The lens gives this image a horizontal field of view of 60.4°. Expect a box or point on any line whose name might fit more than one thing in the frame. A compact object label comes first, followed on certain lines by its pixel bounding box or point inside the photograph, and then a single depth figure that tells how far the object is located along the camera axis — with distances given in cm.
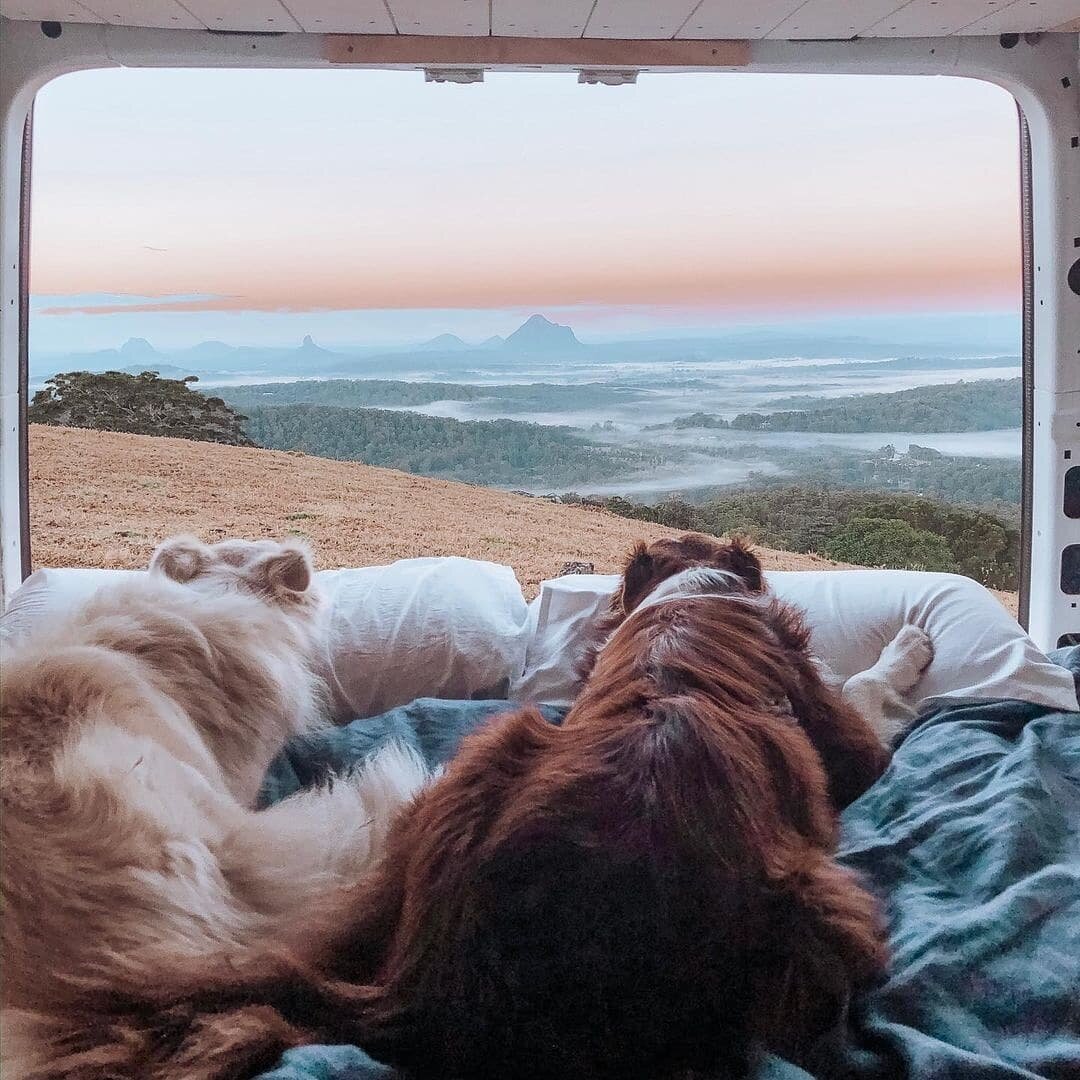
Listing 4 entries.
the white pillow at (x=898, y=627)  129
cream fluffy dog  80
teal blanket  81
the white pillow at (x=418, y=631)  123
